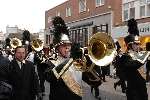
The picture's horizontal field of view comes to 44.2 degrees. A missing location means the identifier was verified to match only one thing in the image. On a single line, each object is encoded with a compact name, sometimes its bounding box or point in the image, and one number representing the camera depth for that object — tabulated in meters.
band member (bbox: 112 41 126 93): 6.17
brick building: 12.62
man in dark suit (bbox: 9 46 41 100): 3.22
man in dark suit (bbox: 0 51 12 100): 2.65
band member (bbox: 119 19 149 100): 3.47
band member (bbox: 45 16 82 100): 2.64
